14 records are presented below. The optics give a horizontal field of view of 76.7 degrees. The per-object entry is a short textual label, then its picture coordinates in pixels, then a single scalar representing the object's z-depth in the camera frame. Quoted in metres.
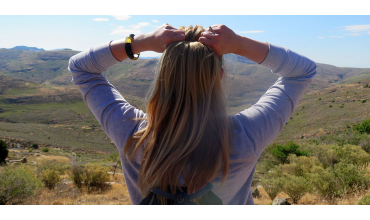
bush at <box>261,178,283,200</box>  8.61
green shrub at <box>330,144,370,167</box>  9.12
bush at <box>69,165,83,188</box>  9.94
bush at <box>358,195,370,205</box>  4.76
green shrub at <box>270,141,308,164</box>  15.73
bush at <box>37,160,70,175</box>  10.86
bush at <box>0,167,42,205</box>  6.56
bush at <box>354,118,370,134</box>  18.85
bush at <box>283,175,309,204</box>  7.60
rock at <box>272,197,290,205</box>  6.79
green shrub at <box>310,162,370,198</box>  6.66
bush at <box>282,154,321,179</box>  10.27
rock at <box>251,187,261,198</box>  9.66
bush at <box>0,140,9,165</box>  20.11
